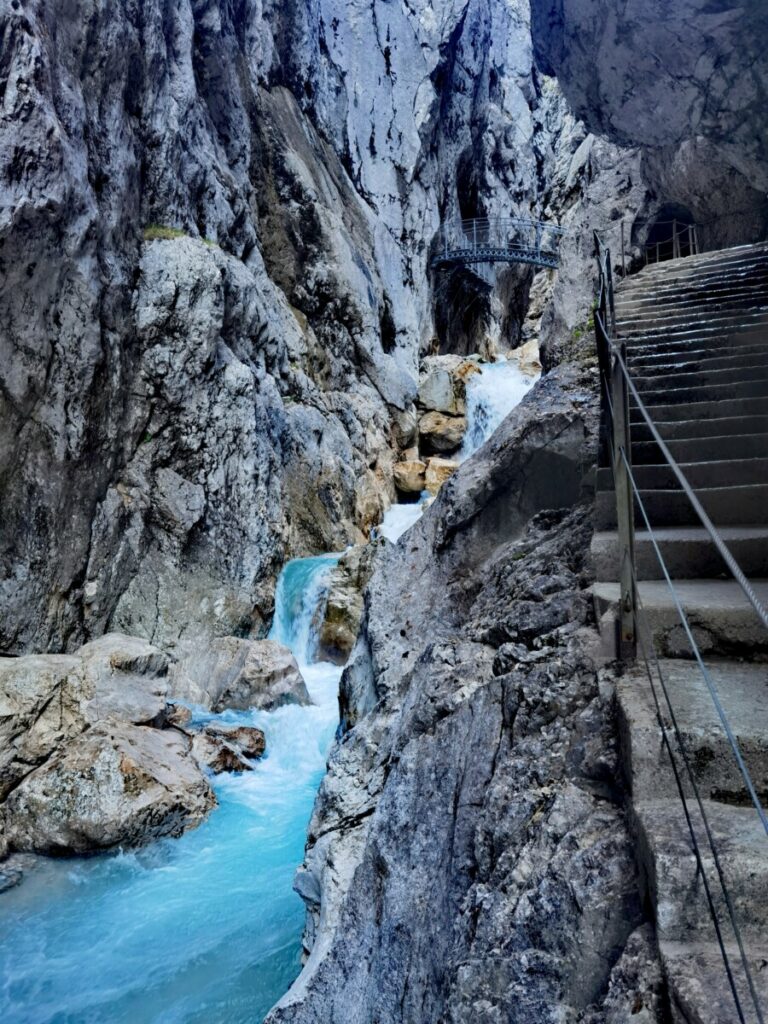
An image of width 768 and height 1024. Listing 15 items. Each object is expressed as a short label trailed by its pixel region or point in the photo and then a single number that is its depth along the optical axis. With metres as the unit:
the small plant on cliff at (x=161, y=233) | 14.33
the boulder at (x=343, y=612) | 13.29
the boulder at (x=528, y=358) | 26.48
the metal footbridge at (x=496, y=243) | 28.25
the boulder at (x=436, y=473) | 21.00
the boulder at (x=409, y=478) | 21.02
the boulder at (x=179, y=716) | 9.96
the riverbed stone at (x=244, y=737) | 9.95
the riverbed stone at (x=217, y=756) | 9.41
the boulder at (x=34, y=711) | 7.96
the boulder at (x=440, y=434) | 23.42
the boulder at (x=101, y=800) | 7.35
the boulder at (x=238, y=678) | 11.28
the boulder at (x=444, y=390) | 24.11
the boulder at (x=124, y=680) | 8.88
